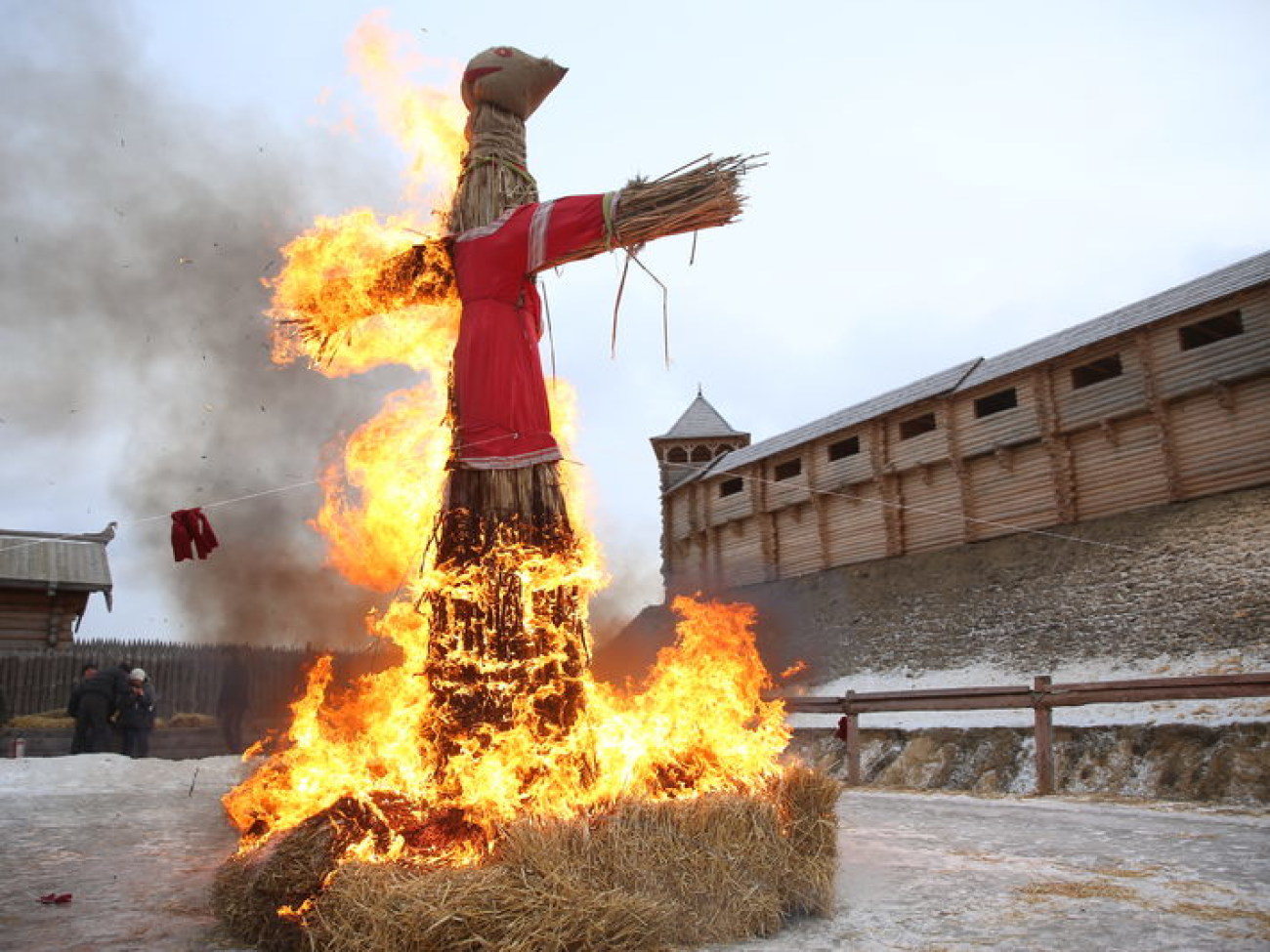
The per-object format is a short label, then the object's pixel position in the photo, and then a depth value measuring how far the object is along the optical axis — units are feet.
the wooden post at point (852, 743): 43.19
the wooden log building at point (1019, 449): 61.26
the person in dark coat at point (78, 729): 44.01
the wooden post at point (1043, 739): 34.83
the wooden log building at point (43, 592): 63.21
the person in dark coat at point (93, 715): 43.88
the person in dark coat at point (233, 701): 53.21
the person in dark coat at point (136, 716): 45.85
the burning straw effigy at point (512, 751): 11.27
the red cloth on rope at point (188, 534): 21.02
